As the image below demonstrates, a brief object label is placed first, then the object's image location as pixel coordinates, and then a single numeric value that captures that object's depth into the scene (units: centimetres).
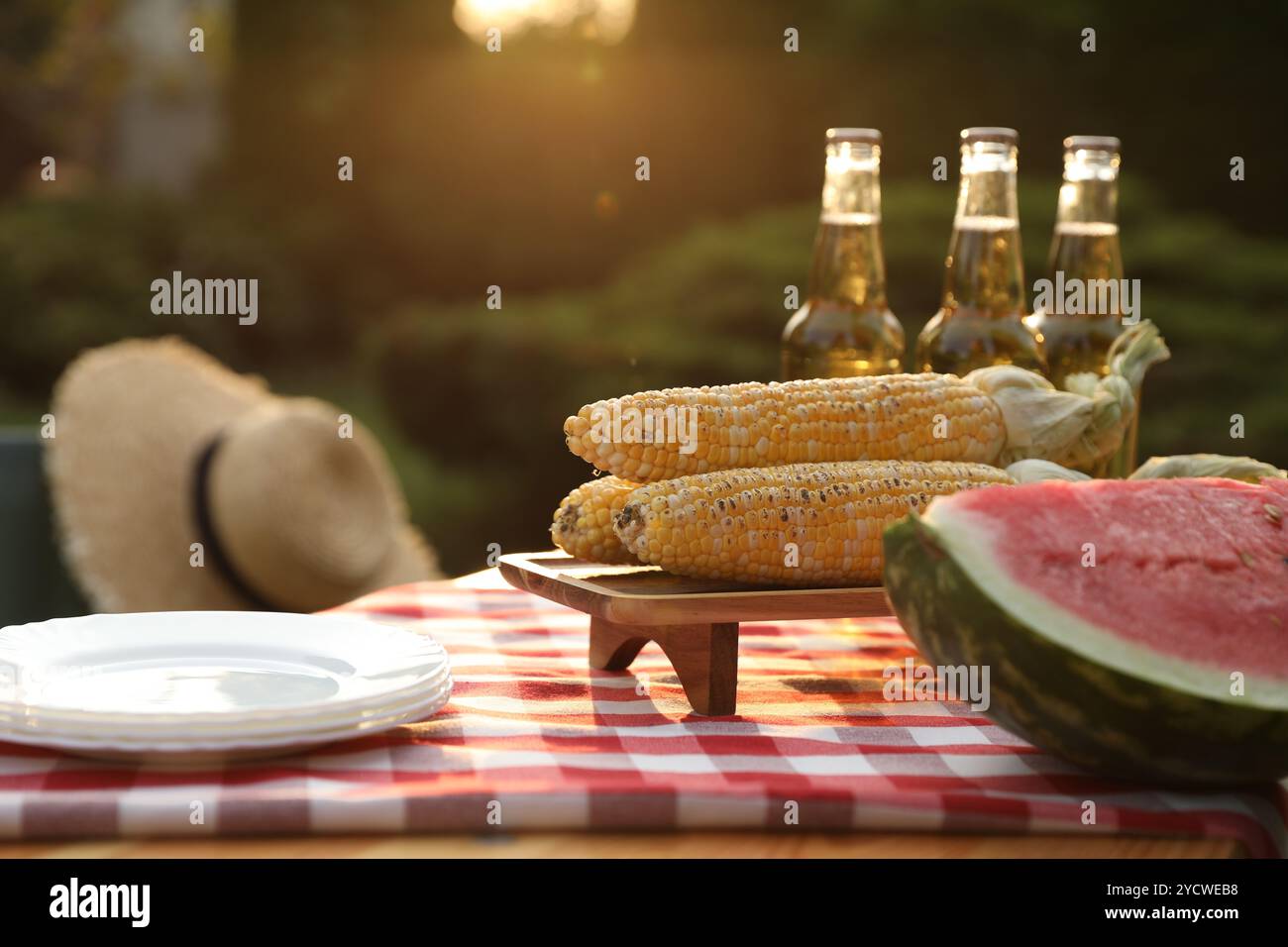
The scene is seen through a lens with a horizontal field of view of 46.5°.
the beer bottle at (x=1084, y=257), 169
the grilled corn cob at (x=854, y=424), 127
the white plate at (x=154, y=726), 93
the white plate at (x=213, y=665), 101
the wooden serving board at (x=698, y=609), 115
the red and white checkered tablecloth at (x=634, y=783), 91
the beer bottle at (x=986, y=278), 162
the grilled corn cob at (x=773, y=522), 120
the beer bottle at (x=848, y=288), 163
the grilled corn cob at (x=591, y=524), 131
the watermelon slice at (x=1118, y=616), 94
